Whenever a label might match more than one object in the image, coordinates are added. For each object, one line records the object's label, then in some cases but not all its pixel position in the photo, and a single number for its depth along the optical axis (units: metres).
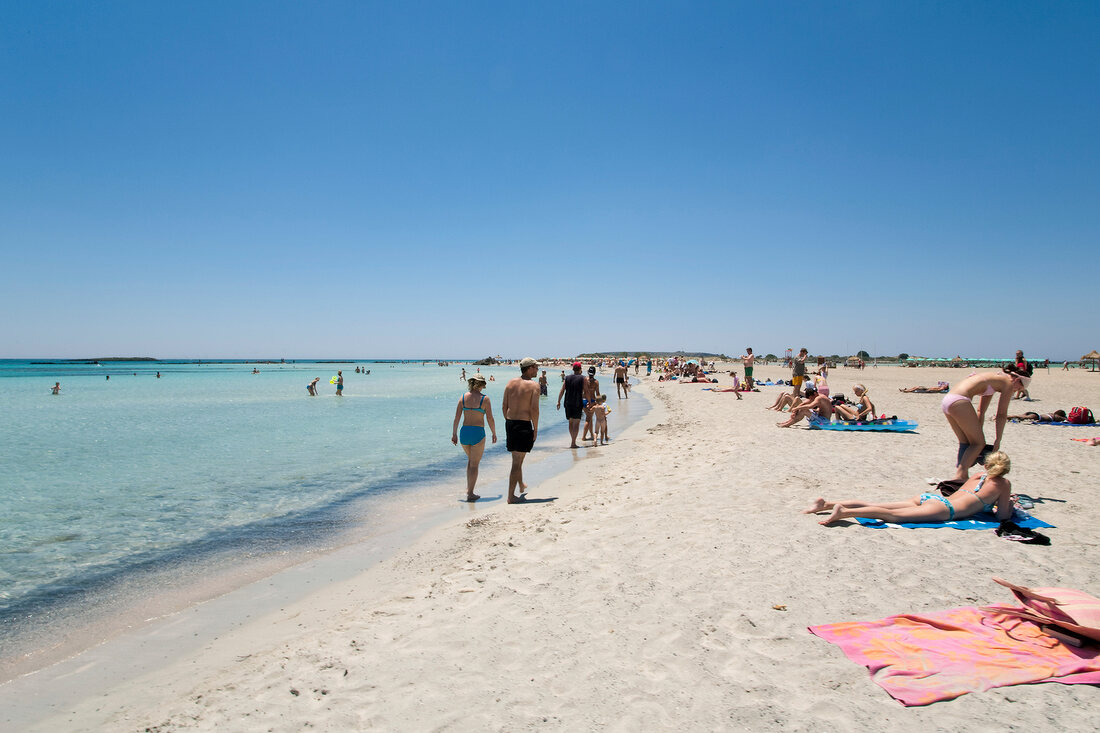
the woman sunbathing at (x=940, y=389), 22.09
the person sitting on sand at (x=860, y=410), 12.27
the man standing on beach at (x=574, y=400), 11.99
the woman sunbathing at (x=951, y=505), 5.15
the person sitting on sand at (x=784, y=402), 15.54
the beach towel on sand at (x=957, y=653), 2.67
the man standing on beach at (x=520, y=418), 7.14
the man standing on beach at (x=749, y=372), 24.42
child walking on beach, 12.99
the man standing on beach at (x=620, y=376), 23.69
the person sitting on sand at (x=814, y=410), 12.44
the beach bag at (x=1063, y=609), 2.88
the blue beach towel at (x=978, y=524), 5.09
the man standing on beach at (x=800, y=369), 17.02
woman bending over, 6.13
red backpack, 12.16
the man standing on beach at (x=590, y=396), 13.12
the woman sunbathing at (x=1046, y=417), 12.58
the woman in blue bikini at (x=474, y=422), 7.42
